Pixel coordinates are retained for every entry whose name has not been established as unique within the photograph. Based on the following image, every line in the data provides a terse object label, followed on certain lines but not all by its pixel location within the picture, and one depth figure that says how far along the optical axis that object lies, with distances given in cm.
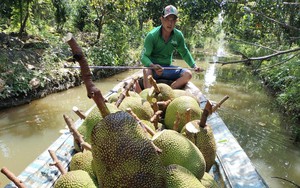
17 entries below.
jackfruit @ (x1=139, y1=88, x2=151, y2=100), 285
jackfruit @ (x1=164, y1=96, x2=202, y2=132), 235
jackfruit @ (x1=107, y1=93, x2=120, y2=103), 267
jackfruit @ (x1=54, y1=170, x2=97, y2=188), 127
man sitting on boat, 372
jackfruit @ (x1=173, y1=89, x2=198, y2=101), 291
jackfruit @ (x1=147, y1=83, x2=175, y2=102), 277
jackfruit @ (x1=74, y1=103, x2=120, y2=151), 173
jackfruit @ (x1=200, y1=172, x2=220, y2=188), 148
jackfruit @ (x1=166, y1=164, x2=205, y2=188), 126
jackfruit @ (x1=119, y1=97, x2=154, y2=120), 215
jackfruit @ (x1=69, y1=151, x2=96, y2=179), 144
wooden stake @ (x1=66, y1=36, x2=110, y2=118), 93
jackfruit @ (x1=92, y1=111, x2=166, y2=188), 110
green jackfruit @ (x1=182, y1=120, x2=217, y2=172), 183
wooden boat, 171
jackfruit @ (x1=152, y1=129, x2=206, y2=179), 145
